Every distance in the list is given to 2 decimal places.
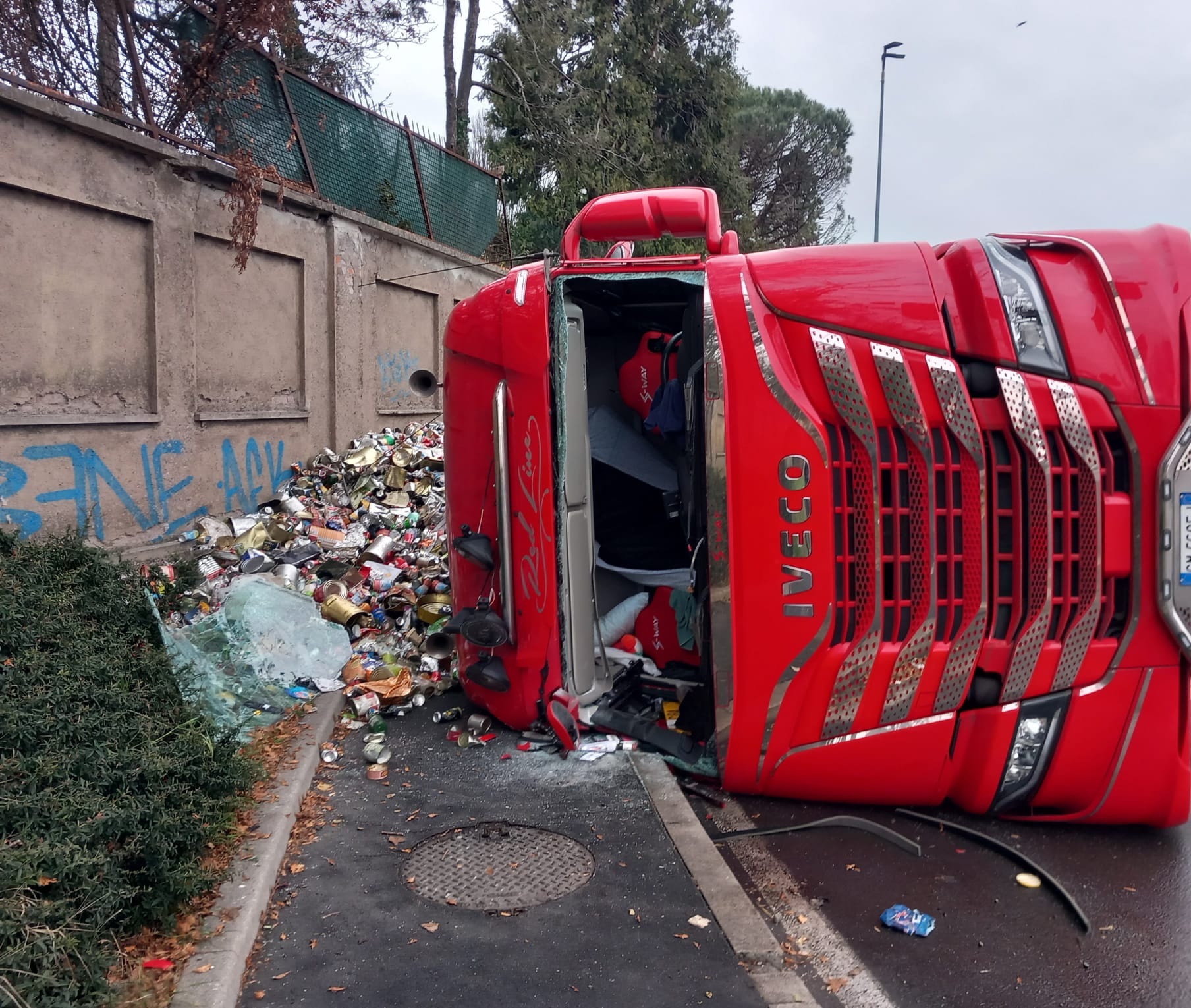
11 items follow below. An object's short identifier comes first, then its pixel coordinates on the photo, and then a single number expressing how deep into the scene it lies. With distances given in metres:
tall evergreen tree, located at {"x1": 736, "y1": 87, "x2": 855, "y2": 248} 31.88
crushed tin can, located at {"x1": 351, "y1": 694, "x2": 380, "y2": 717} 4.73
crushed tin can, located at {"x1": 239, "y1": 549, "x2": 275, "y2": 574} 6.46
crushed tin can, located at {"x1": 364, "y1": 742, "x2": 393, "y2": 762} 4.20
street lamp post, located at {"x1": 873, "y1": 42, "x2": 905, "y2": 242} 20.67
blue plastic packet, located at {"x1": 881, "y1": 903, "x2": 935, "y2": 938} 2.97
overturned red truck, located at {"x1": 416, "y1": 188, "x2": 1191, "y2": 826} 3.40
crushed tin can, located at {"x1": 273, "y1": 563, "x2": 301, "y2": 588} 6.24
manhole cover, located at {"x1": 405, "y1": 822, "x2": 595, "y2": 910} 3.06
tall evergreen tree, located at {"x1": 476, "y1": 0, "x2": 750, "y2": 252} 17.55
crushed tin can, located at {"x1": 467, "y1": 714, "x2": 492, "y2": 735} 4.46
